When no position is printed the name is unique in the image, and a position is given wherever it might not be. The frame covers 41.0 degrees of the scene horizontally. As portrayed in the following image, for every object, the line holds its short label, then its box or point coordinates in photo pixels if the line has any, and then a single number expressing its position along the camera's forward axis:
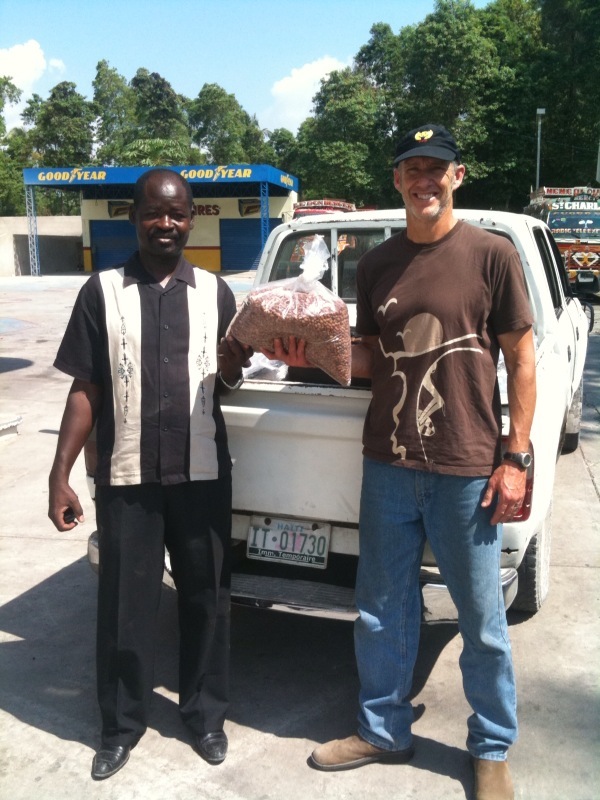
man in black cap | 2.50
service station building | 33.00
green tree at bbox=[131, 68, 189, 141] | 67.75
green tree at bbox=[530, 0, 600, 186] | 41.81
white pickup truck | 3.00
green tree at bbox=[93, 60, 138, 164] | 68.62
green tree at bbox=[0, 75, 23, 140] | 53.87
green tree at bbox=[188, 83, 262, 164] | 68.62
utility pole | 37.22
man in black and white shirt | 2.73
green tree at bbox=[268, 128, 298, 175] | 52.38
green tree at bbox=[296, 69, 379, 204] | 45.91
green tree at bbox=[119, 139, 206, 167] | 40.22
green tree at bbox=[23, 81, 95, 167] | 62.56
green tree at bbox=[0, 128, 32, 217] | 50.00
